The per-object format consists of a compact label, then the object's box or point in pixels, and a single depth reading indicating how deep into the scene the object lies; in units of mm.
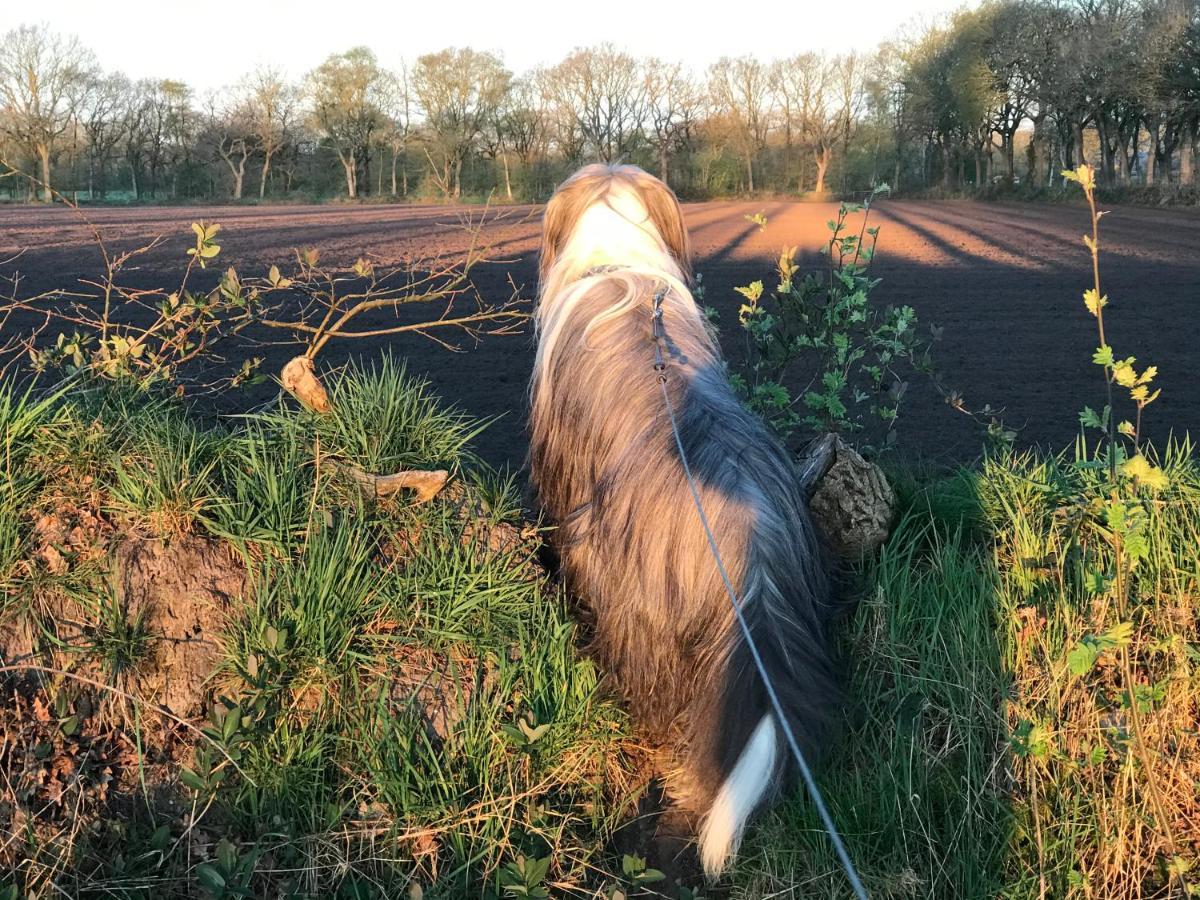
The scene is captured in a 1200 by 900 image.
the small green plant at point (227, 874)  2396
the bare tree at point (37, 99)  58672
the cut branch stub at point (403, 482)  3725
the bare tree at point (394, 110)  68812
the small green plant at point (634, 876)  2701
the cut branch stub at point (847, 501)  3986
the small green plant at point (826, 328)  4699
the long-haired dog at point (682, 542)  2738
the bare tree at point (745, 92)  72062
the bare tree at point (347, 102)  68875
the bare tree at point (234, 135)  64938
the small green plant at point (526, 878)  2551
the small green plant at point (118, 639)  2992
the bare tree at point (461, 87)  67438
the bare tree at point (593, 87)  65750
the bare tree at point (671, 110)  65000
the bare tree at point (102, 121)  64688
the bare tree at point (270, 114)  66250
